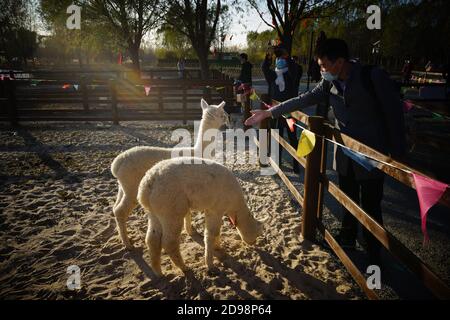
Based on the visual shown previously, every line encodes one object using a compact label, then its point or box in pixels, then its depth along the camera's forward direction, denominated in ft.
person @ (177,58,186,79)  75.79
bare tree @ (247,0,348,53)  49.75
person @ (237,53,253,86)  38.08
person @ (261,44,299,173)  19.69
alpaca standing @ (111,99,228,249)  11.21
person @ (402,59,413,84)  54.02
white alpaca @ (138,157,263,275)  9.04
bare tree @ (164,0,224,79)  57.41
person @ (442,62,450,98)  30.25
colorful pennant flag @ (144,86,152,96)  34.24
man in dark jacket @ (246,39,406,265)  8.30
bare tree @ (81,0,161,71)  64.54
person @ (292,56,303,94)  20.72
